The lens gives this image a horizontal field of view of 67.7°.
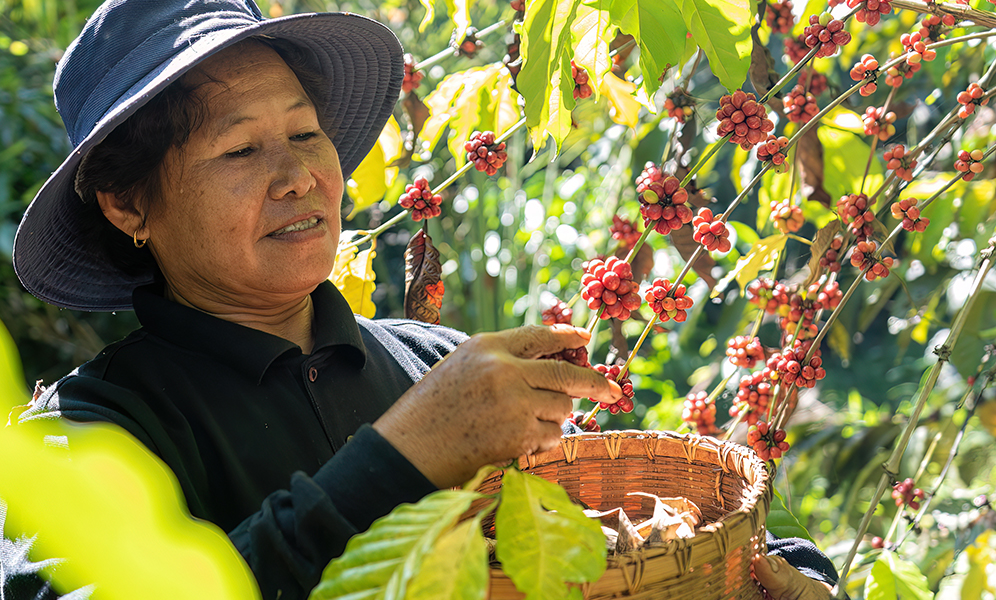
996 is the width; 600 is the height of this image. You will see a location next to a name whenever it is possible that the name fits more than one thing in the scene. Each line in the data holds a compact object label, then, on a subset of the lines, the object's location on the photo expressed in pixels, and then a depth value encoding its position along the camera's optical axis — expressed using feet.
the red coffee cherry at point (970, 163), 2.60
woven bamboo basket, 1.59
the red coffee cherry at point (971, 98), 2.51
